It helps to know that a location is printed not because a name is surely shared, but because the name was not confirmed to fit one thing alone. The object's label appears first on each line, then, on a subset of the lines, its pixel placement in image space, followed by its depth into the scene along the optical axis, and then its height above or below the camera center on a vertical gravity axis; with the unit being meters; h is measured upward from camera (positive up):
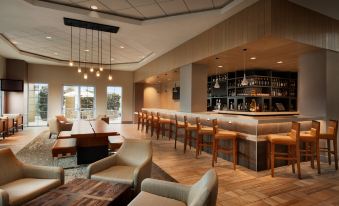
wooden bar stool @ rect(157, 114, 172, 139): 7.35 -0.84
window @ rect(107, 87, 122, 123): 12.98 +0.06
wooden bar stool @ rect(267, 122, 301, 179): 3.72 -0.69
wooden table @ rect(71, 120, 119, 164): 4.47 -0.96
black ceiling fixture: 5.15 +2.08
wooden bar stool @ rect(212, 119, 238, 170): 4.25 -0.74
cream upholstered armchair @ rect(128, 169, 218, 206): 1.78 -0.91
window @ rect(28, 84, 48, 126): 11.15 -0.02
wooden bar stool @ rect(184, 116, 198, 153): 5.38 -0.63
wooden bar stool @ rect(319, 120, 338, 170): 4.19 -0.62
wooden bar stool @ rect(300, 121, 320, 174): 3.91 -0.61
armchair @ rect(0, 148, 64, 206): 2.18 -0.93
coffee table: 1.91 -0.92
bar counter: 4.09 -0.55
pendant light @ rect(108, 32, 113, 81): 6.55 +2.24
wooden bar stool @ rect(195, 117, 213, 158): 4.73 -0.63
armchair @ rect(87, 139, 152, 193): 2.57 -0.88
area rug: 3.82 -1.31
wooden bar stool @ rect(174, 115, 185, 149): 6.10 -0.63
